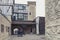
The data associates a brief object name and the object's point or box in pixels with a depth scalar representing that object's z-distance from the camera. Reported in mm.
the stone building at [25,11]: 11444
